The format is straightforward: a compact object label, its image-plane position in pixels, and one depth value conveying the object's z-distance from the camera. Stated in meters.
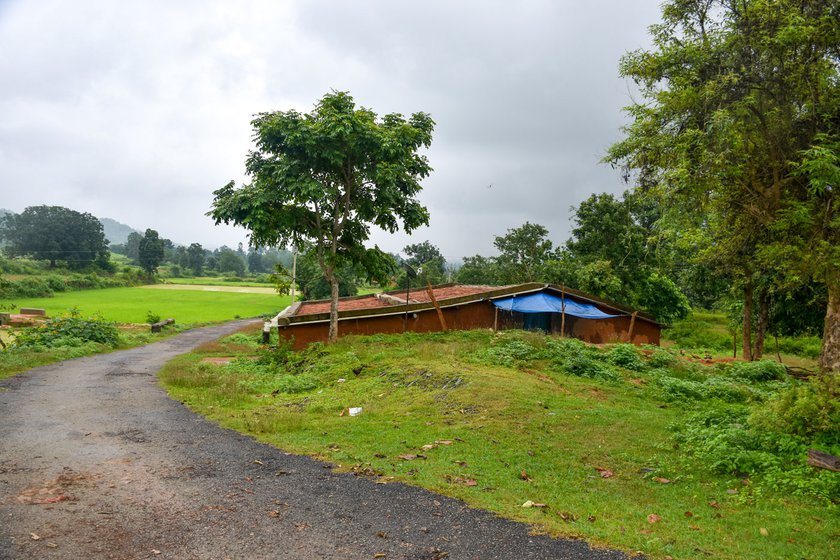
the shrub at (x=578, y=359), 15.07
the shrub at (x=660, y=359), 17.22
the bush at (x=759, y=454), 7.00
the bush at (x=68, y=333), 24.11
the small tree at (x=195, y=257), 131.12
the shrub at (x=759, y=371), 15.90
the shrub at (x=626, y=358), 16.52
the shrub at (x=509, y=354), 16.02
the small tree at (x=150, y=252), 98.05
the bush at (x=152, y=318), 44.83
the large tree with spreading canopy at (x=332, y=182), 18.67
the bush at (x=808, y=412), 8.05
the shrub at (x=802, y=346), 32.42
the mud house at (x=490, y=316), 23.02
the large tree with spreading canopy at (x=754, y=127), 9.80
